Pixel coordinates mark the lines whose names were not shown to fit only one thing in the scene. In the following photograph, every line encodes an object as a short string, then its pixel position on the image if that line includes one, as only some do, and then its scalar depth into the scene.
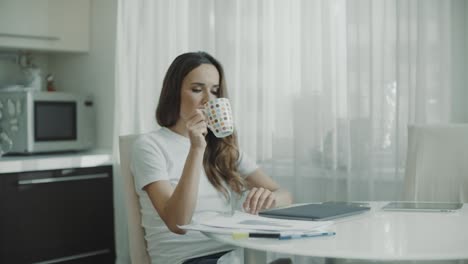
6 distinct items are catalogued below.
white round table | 1.99
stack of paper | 2.25
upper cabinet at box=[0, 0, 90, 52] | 4.13
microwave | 4.09
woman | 2.63
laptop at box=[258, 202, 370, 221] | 2.39
